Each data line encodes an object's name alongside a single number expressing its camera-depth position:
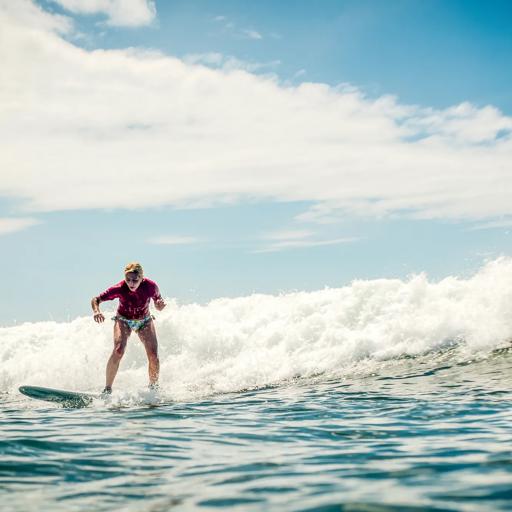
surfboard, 10.37
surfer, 11.16
